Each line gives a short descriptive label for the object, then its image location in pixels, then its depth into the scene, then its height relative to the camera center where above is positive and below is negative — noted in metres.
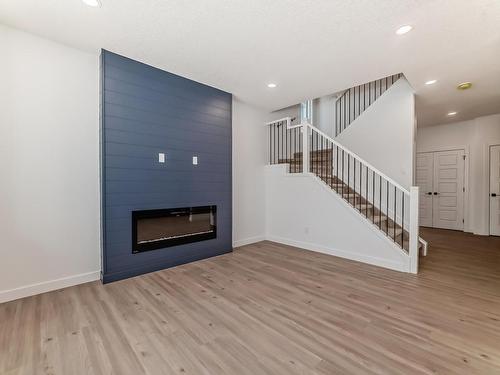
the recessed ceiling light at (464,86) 3.72 +1.65
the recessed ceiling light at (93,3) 2.08 +1.64
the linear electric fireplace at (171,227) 3.20 -0.65
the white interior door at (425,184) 6.69 +0.05
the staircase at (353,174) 3.52 +0.23
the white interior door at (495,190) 5.61 -0.10
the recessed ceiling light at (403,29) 2.36 +1.61
